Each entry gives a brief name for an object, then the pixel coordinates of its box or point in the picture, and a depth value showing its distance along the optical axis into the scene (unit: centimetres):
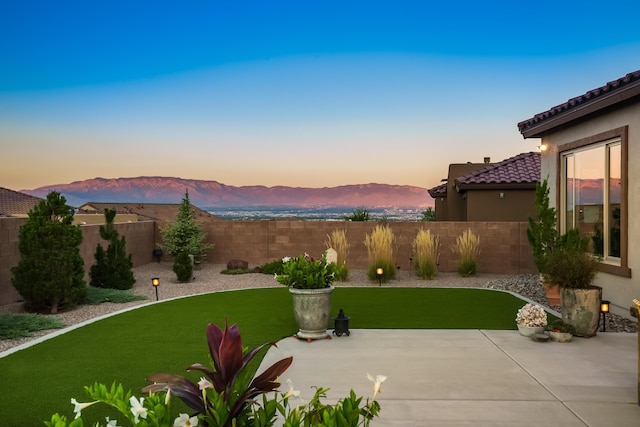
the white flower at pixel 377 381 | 213
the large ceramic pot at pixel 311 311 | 677
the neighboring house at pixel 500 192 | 1797
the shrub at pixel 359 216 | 1860
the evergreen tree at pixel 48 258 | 918
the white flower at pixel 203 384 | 228
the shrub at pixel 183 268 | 1313
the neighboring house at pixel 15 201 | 2666
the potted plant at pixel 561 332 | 660
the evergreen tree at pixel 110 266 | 1178
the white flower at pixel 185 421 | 205
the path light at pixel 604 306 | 686
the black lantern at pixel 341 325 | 696
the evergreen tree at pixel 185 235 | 1561
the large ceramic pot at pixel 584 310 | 677
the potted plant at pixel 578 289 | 679
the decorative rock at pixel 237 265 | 1526
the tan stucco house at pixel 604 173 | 787
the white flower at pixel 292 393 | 219
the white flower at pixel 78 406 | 204
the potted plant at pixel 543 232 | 1016
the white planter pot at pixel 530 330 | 672
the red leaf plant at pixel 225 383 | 233
